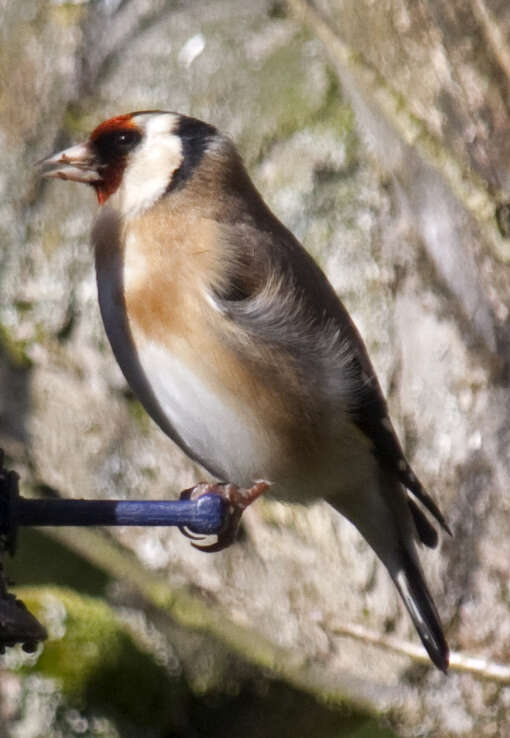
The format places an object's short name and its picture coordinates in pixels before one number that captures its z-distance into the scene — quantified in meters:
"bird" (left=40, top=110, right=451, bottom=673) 4.72
